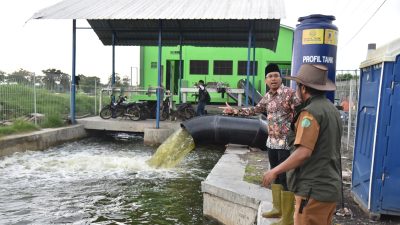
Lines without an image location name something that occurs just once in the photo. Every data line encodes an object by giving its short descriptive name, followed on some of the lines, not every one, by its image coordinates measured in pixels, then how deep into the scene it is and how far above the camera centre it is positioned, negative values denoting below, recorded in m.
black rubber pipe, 8.92 -1.10
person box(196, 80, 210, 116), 14.34 -0.57
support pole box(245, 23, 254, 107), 13.50 +1.45
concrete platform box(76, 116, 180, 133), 13.77 -1.63
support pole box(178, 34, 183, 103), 16.51 -0.05
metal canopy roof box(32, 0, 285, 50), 12.64 +2.28
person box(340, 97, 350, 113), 9.95 -0.40
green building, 22.88 +1.19
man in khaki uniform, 2.56 -0.47
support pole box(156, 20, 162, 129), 13.08 -0.33
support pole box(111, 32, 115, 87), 16.61 +0.87
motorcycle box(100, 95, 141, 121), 14.88 -1.22
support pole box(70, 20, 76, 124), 13.95 +0.32
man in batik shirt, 4.34 -0.32
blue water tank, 4.59 +0.56
